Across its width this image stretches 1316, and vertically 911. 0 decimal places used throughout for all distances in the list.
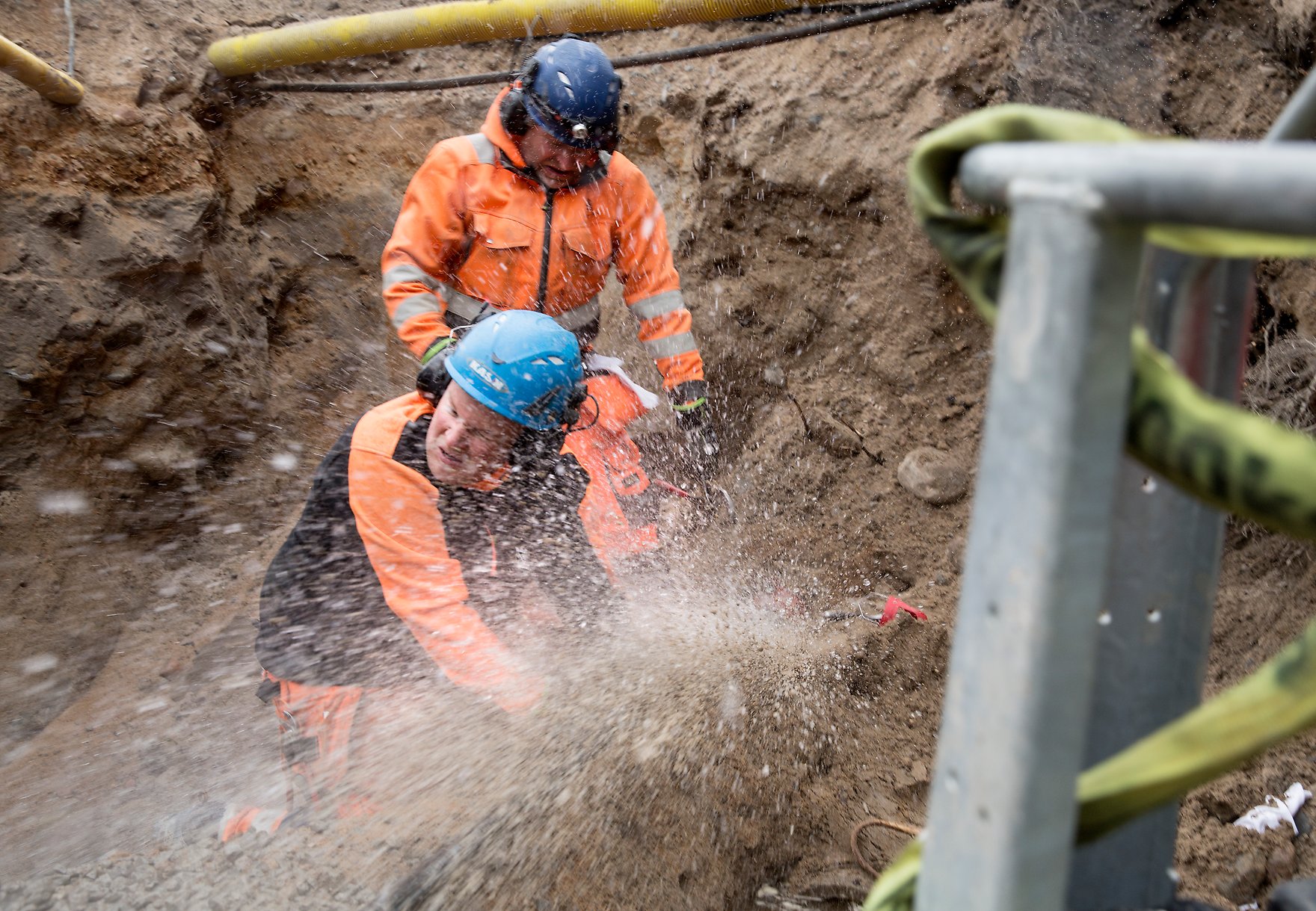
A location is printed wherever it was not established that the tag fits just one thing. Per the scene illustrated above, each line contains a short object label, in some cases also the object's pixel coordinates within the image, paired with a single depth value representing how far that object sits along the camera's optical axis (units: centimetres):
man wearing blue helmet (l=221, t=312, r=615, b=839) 282
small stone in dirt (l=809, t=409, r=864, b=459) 487
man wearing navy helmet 412
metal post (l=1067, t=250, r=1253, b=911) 95
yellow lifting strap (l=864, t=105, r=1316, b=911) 73
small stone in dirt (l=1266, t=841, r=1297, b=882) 254
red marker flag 393
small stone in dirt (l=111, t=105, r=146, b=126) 512
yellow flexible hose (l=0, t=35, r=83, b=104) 431
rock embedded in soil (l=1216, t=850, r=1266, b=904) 256
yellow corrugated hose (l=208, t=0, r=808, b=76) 486
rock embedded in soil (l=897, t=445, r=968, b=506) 441
